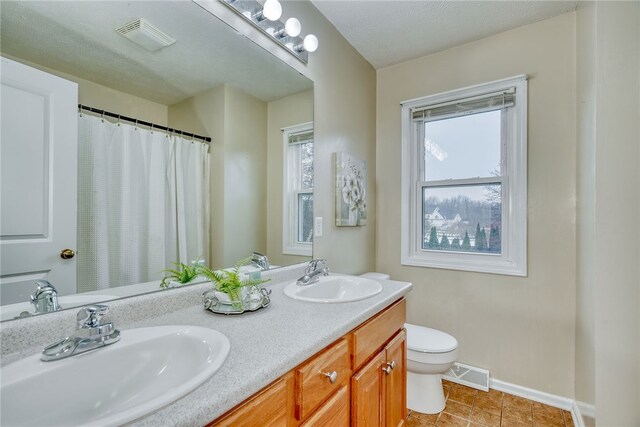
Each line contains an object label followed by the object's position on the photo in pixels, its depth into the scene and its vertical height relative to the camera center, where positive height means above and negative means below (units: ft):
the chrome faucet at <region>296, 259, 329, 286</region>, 4.60 -1.01
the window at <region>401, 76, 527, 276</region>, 6.68 +0.83
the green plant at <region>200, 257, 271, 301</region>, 3.24 -0.80
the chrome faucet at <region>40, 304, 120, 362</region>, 2.05 -0.94
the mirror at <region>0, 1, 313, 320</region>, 2.40 +1.15
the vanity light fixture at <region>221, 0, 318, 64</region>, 4.34 +3.00
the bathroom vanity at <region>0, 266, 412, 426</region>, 1.84 -1.12
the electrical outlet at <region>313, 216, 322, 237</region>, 5.87 -0.30
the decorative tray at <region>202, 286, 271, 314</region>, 3.17 -0.99
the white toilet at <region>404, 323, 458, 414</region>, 5.61 -2.94
